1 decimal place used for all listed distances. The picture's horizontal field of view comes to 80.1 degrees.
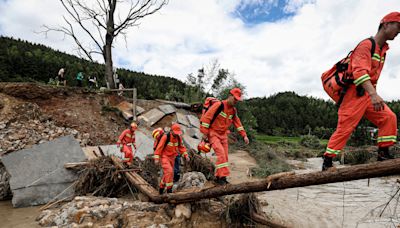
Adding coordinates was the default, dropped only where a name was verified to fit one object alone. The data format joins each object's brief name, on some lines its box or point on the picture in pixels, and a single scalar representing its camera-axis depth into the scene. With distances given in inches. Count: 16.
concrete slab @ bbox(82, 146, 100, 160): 297.4
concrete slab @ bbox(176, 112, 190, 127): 551.0
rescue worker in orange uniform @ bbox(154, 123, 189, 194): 193.9
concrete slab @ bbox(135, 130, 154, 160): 363.6
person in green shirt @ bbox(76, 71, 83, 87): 570.3
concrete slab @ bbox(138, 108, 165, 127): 510.2
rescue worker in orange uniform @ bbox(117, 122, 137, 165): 287.9
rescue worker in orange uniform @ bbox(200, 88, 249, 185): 174.6
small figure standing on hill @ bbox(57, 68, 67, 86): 547.8
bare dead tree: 572.4
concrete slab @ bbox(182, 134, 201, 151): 489.5
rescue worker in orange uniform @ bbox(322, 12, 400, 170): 94.3
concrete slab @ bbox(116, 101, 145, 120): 491.6
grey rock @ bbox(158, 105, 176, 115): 554.7
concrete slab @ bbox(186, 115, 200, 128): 571.4
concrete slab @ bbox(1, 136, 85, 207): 233.8
